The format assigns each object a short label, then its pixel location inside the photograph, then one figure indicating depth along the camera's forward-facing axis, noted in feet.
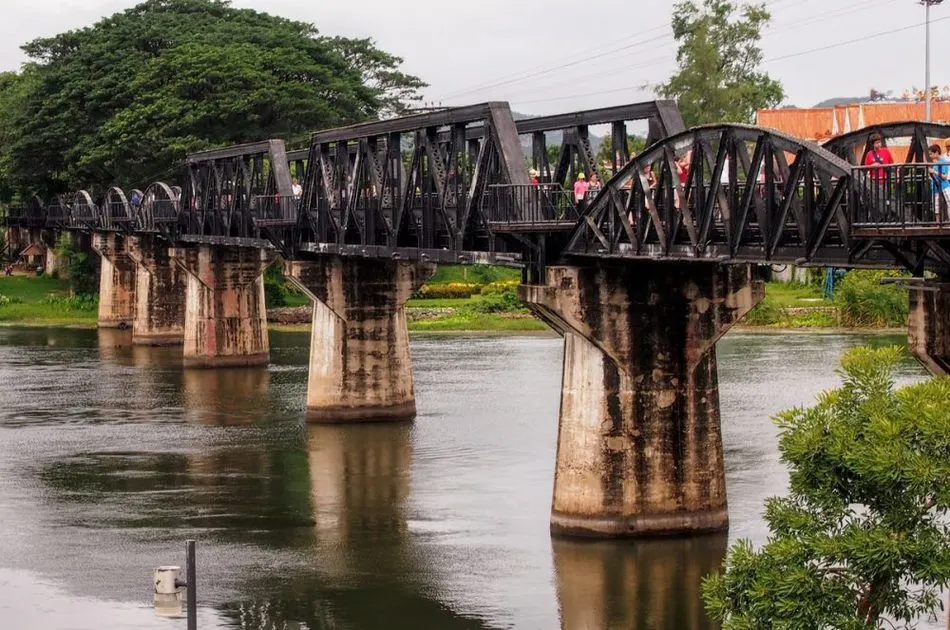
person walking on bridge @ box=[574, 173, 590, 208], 136.05
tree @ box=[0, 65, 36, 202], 421.18
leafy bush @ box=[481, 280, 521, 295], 358.64
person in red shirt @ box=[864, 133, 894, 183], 109.19
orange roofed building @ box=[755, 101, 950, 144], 293.23
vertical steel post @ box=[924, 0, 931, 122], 246.51
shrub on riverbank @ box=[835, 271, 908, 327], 296.51
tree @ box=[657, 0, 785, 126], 391.04
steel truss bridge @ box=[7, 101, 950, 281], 96.89
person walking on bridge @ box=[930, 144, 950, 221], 91.40
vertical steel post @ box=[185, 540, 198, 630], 68.74
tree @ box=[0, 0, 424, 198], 359.05
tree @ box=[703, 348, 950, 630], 76.38
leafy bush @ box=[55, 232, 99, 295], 403.54
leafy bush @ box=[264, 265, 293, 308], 358.43
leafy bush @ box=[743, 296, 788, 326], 307.58
